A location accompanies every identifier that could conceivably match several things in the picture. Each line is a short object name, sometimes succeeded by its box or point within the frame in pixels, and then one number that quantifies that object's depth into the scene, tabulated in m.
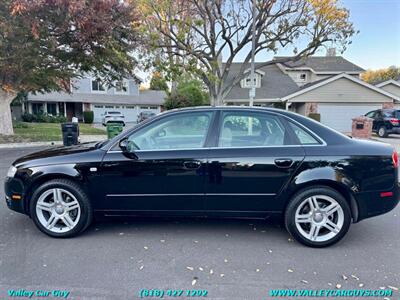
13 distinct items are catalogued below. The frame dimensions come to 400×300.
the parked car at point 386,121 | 14.73
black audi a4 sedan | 3.11
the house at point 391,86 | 23.64
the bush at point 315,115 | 18.64
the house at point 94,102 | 29.05
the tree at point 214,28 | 14.76
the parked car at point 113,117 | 23.87
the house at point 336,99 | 19.11
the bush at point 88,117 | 28.31
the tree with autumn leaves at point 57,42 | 9.59
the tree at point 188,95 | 22.27
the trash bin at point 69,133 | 9.60
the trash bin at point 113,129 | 10.94
